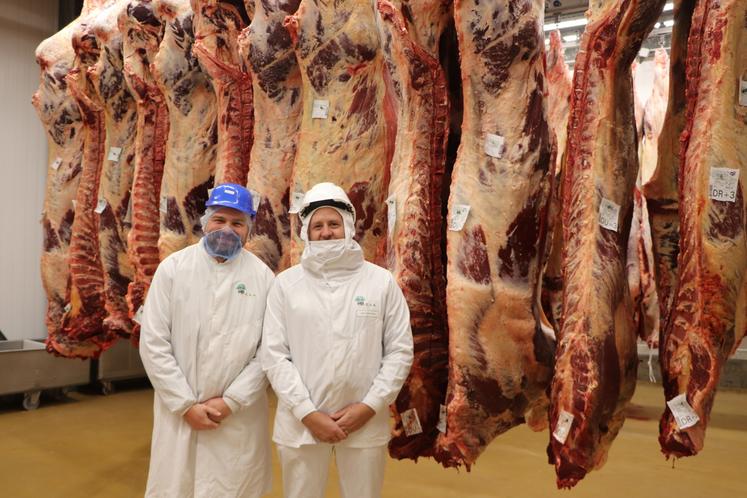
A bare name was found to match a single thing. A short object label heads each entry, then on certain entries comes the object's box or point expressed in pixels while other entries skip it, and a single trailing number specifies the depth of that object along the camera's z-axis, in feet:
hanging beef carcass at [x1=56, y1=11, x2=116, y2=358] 18.56
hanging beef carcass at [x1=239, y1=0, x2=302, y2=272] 13.10
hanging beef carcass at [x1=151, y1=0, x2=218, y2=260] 14.82
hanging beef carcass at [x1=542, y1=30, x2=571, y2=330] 11.31
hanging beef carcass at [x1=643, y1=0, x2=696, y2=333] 9.11
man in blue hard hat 10.34
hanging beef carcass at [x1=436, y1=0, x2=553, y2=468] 9.67
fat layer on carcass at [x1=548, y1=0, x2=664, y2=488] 8.64
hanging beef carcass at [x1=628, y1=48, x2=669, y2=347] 15.65
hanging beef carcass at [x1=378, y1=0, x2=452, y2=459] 10.39
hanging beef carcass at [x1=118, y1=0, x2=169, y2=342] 15.70
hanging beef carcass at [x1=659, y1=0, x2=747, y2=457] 7.72
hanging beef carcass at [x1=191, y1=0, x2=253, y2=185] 13.80
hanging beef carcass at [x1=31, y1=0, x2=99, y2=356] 19.81
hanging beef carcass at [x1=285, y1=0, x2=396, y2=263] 11.80
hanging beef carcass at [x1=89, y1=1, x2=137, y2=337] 17.16
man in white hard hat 9.46
